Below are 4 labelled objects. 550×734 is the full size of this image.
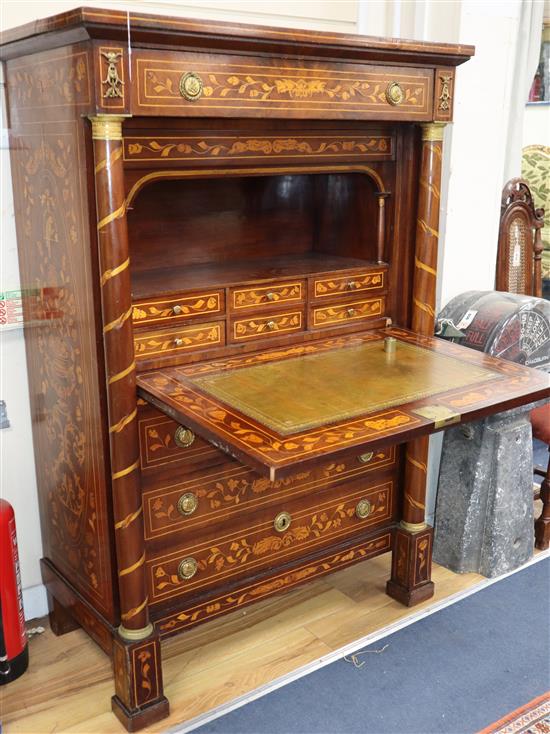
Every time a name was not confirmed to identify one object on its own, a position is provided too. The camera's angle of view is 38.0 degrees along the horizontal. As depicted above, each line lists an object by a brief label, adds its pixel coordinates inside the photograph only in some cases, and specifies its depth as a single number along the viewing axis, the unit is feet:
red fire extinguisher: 7.45
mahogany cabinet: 5.97
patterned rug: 7.18
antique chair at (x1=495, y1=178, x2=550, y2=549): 10.88
